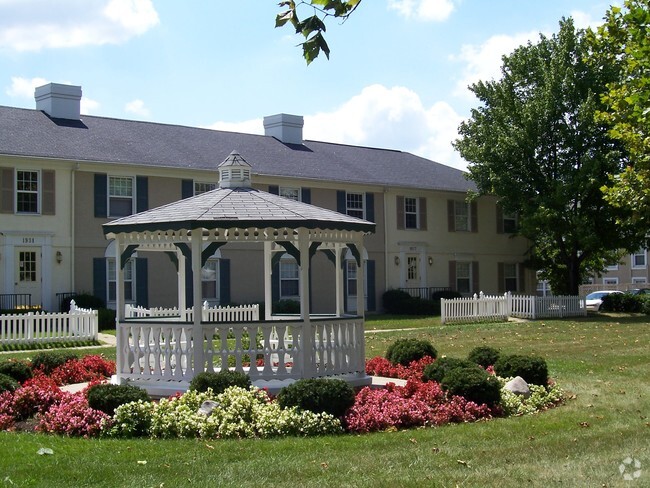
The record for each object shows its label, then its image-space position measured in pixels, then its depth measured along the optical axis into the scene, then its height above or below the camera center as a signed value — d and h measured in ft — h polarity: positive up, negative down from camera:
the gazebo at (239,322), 43.19 -1.24
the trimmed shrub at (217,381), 39.68 -3.71
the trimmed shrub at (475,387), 39.40 -4.12
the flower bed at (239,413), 35.27 -4.74
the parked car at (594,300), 148.38 -1.88
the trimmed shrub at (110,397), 36.52 -3.95
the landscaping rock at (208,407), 36.27 -4.39
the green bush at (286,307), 107.45 -1.51
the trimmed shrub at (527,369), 44.68 -3.85
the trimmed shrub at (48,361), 49.88 -3.42
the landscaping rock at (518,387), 42.57 -4.47
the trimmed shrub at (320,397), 36.42 -4.07
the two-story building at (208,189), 99.40 +11.25
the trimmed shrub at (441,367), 42.90 -3.56
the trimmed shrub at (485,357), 49.49 -3.55
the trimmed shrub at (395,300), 123.03 -1.04
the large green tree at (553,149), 116.06 +18.29
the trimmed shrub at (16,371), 45.66 -3.56
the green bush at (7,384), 40.29 -3.73
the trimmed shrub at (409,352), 52.60 -3.42
